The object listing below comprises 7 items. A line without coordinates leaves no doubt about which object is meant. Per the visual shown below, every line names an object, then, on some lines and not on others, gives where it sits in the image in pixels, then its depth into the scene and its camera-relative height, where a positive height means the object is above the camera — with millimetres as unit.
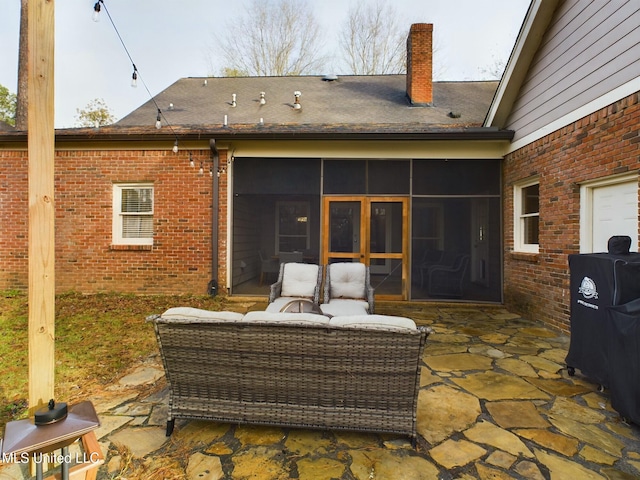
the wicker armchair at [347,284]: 4785 -681
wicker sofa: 1922 -799
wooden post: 1514 +155
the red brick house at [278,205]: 6230 +644
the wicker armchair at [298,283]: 4805 -676
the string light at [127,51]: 3184 +2192
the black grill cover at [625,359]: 2230 -842
